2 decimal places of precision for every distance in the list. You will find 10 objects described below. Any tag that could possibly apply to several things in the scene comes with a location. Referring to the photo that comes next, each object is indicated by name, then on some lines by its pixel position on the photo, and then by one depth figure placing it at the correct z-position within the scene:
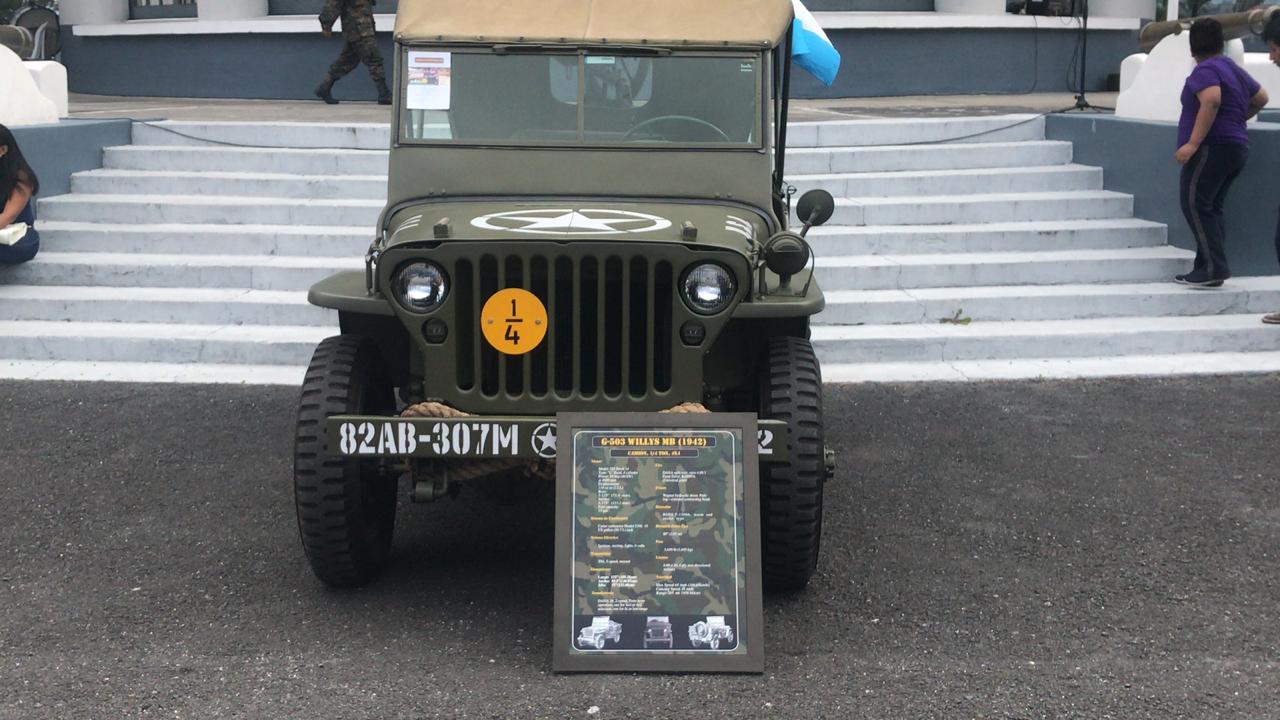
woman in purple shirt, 9.00
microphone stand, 12.74
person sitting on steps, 9.38
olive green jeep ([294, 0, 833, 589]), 4.73
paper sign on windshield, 5.82
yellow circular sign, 4.73
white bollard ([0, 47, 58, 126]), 10.97
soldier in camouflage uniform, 14.69
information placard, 4.39
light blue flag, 7.54
